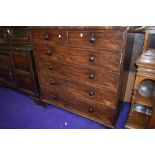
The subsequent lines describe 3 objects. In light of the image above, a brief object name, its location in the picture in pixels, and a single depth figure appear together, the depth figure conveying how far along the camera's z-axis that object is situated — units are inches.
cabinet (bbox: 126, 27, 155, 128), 48.7
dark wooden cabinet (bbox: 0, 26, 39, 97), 72.1
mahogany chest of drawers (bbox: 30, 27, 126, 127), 48.1
